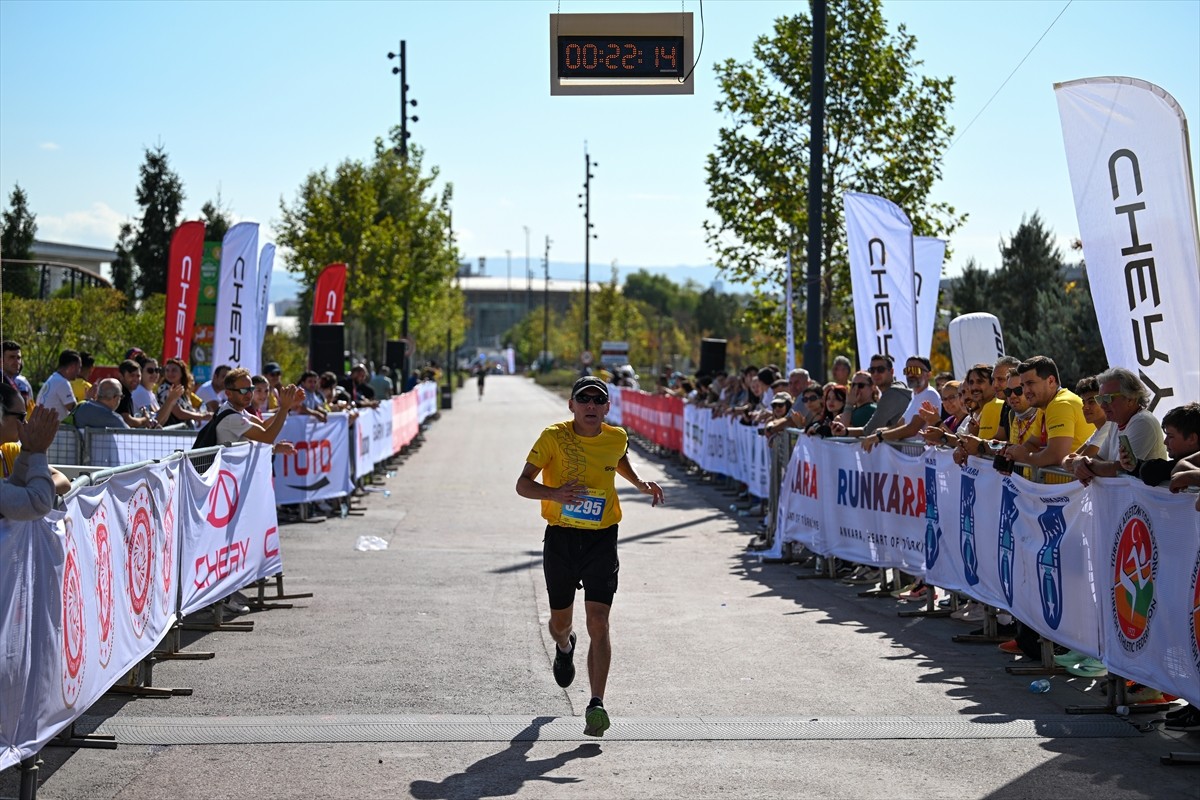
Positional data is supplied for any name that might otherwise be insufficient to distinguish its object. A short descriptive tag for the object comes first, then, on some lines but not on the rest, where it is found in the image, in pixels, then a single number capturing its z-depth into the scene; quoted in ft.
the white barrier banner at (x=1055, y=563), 27.12
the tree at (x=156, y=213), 180.96
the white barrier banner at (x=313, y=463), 60.29
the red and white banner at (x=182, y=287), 64.23
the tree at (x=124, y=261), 182.70
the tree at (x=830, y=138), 93.56
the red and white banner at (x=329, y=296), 103.55
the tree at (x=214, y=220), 173.58
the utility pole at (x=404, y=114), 157.99
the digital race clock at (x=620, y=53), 39.83
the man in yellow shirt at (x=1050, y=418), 30.09
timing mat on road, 23.47
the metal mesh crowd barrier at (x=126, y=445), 43.68
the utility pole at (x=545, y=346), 451.94
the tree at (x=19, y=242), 148.77
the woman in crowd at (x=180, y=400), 49.61
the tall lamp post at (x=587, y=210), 247.70
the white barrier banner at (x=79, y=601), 19.54
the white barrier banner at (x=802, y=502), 46.55
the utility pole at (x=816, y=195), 62.34
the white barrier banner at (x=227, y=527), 30.94
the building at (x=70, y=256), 216.54
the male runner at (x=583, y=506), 24.50
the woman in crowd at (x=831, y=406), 46.91
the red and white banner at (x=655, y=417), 101.35
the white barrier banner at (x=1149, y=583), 22.58
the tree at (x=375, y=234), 151.12
